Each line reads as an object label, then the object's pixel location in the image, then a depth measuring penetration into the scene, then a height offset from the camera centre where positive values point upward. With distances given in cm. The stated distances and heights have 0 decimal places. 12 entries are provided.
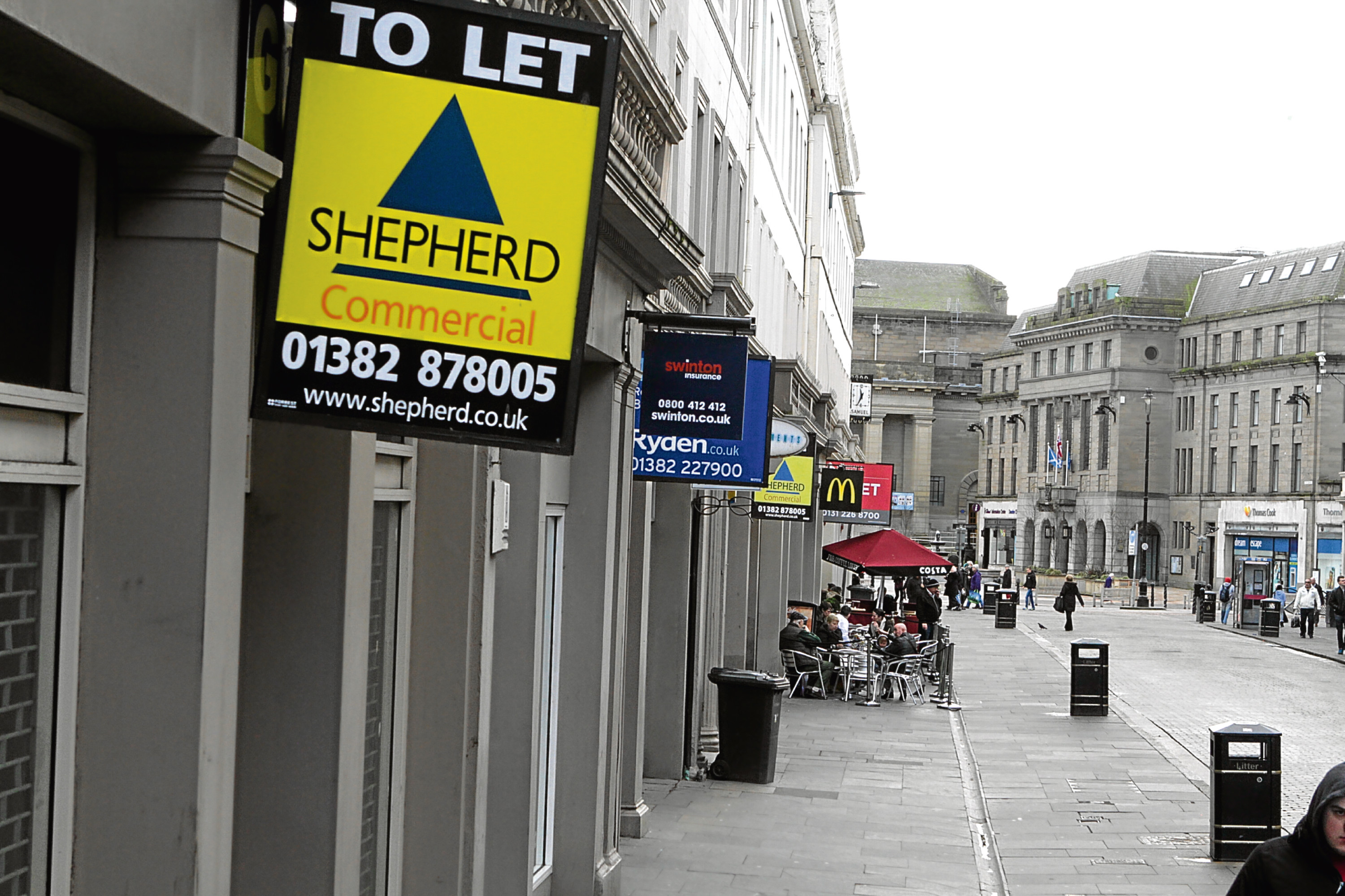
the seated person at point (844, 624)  2700 -202
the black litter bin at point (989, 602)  6372 -360
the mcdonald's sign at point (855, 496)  3256 +18
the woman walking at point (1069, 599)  5056 -271
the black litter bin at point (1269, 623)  4841 -303
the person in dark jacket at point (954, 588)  6372 -311
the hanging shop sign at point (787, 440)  1917 +73
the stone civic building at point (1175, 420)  9625 +653
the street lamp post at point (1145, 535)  9841 -127
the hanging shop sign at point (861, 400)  7069 +459
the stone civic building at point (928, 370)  13225 +1156
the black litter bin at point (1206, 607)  5831 -319
